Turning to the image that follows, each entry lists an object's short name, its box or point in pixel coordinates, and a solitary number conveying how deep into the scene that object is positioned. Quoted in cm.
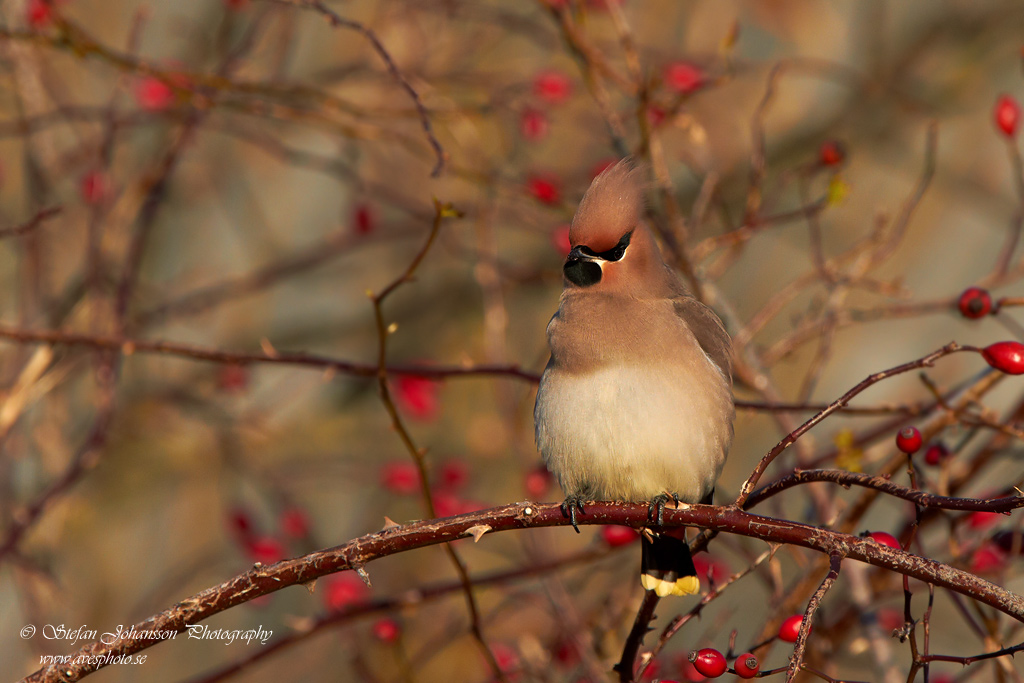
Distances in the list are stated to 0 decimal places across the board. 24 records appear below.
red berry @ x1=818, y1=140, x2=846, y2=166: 712
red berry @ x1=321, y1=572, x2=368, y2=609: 876
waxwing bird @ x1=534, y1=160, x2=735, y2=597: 548
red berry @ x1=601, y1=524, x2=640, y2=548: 645
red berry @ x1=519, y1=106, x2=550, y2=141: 900
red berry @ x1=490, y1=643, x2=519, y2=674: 830
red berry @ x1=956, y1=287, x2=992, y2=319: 512
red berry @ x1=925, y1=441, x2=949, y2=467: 508
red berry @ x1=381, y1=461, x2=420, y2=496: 1005
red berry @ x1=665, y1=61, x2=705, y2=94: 941
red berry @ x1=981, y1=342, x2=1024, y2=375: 421
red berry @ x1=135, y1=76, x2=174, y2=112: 1029
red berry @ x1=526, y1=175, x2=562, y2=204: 747
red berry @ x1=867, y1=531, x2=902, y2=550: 418
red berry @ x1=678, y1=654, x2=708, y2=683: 577
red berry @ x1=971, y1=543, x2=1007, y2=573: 619
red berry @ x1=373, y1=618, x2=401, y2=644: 654
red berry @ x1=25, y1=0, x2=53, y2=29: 798
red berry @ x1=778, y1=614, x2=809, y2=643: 467
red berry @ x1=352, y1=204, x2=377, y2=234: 1045
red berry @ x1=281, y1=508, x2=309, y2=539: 988
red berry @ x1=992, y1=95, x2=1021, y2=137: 625
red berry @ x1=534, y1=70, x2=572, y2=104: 931
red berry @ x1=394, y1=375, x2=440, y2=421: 1048
